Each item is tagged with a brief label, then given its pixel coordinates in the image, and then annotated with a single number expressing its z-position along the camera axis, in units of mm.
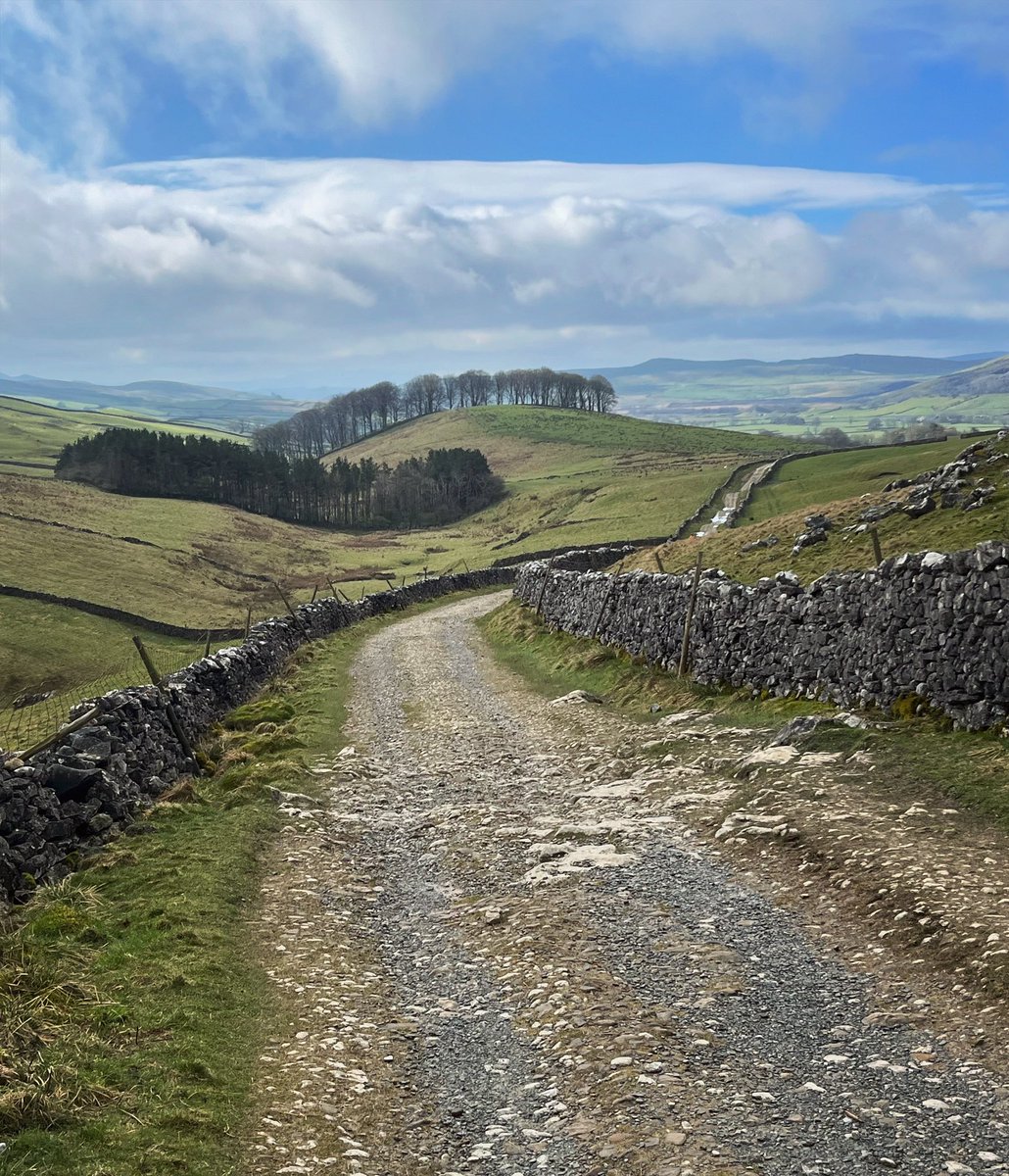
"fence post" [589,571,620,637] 31391
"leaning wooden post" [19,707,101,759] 13602
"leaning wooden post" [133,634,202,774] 19438
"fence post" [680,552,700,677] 24031
